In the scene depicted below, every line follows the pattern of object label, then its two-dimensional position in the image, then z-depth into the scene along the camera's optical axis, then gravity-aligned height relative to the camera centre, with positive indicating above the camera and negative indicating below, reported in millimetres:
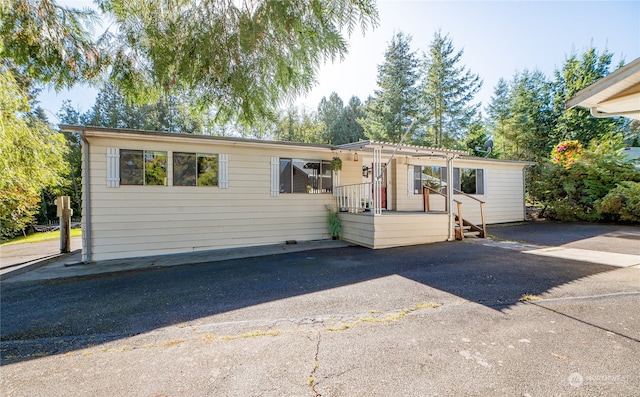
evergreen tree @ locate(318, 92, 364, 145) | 24922 +7591
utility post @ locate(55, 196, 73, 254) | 7656 -468
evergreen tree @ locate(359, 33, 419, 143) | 19172 +7614
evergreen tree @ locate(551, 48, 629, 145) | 17188 +5647
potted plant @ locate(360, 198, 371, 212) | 8195 -55
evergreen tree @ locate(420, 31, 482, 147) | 18672 +7406
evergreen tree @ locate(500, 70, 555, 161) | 18719 +5059
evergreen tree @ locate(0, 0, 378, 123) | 2014 +1270
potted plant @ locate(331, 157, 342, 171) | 8508 +1152
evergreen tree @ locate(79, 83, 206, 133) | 21188 +6753
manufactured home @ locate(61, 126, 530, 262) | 6457 +205
